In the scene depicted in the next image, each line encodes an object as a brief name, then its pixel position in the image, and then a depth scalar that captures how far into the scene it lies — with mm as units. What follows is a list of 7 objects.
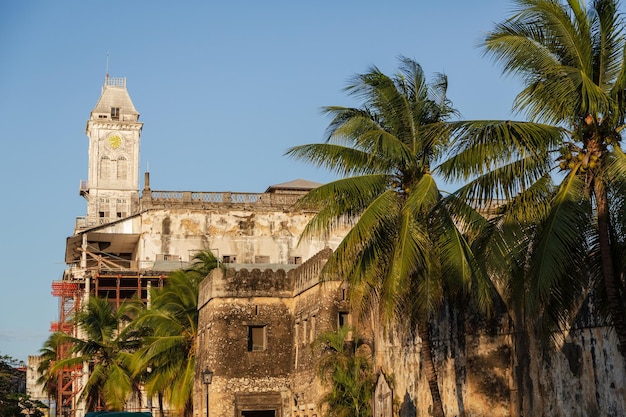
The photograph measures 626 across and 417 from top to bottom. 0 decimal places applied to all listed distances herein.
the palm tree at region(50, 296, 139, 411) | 44250
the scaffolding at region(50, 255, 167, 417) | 61719
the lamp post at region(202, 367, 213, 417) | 33875
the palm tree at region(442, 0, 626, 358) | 16578
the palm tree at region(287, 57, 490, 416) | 21250
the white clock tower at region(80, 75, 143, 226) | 96375
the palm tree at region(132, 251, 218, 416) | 40344
